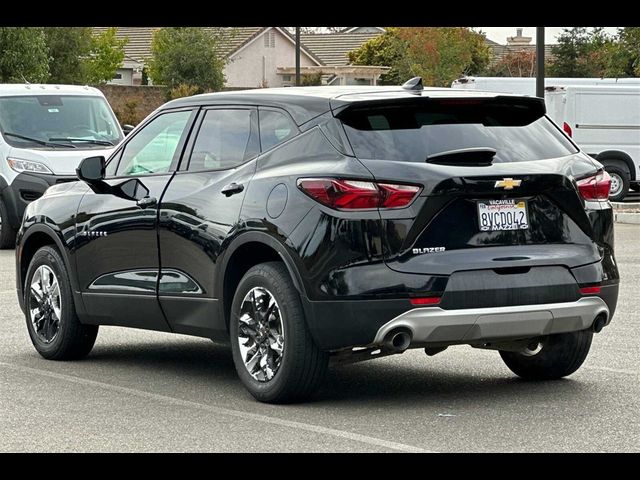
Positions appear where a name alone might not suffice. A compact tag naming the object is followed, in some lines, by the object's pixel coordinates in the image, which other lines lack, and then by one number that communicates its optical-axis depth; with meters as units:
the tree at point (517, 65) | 76.88
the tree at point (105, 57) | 74.12
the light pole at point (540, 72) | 26.12
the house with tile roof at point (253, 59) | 88.56
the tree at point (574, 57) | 64.96
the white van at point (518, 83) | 33.56
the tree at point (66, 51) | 63.33
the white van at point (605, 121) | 29.70
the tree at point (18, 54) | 48.81
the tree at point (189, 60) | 72.50
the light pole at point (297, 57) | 44.62
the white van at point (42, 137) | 19.22
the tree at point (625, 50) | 30.20
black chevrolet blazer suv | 7.64
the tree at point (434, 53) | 69.25
